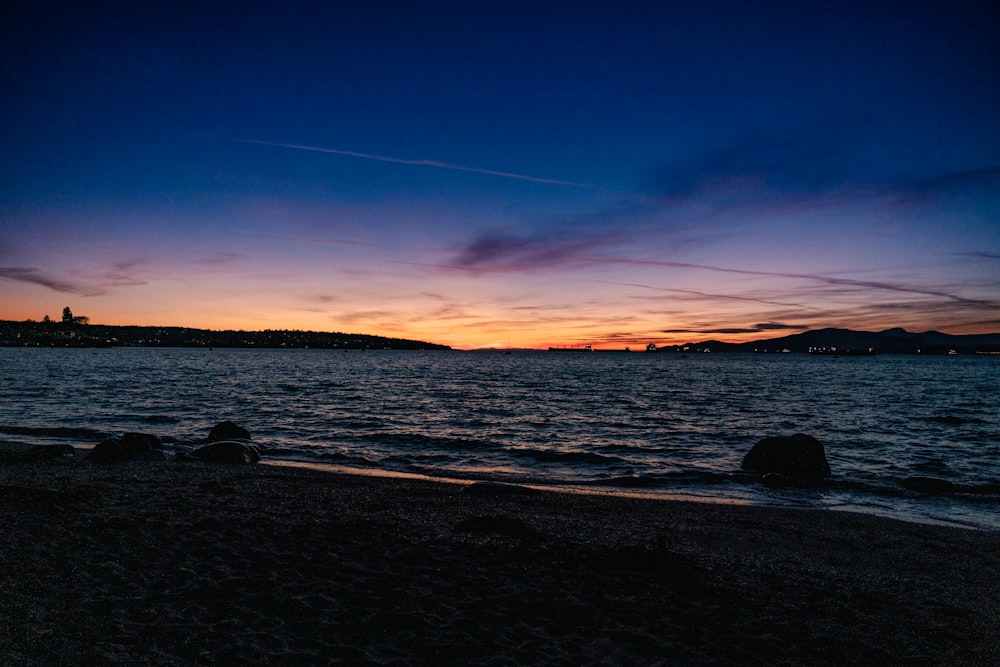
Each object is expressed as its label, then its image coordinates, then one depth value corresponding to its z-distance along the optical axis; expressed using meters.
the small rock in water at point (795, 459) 19.48
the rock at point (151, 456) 18.66
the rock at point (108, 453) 18.12
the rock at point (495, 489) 15.68
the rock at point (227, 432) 23.53
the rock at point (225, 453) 19.61
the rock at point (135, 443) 18.90
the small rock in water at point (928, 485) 17.70
